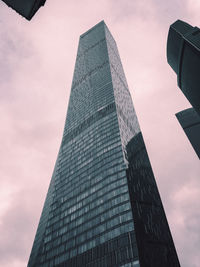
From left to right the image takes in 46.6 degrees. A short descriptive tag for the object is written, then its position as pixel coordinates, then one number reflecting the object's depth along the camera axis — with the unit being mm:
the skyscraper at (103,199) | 71688
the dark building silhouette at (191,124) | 158250
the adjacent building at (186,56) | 106562
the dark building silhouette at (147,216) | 71562
